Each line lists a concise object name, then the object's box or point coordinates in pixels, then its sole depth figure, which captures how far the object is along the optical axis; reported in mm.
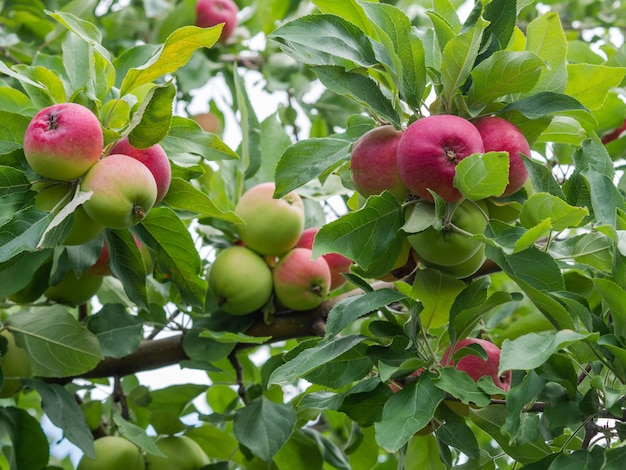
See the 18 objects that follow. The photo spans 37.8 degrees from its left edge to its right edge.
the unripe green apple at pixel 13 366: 1457
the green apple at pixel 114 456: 1437
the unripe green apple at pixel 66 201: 1144
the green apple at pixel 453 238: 1030
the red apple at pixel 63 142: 1084
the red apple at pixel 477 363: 1152
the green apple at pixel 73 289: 1465
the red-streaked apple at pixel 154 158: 1144
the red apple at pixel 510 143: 1048
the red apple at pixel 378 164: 1073
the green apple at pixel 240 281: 1433
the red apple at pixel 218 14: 2252
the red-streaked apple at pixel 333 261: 1542
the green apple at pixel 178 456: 1491
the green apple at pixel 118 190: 1076
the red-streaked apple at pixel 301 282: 1426
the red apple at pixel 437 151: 1003
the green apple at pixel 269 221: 1465
